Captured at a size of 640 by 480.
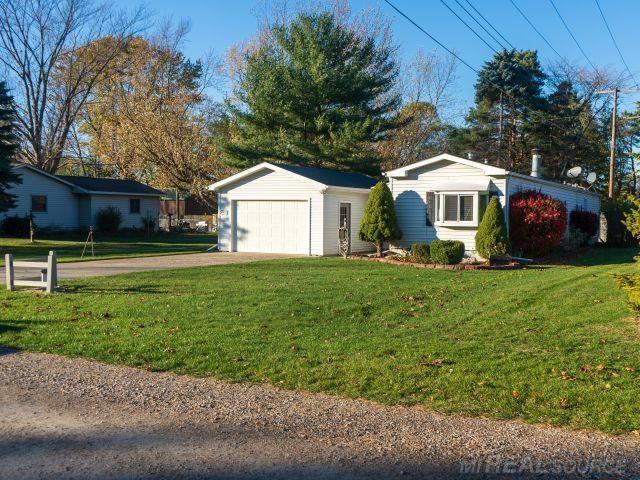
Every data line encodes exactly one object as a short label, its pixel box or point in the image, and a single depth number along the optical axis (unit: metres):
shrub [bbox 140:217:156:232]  39.62
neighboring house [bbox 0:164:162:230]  35.31
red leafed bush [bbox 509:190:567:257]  20.22
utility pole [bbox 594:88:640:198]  30.98
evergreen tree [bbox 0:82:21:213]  25.98
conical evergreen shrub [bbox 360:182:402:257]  21.88
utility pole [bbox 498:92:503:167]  45.72
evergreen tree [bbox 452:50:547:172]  43.47
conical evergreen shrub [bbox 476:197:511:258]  19.25
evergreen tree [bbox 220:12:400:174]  33.16
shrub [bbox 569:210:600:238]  26.64
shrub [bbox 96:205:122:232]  38.03
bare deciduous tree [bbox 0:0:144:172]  40.03
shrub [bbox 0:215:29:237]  33.47
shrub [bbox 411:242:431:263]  20.05
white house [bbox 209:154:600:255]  20.95
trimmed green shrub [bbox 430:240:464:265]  19.27
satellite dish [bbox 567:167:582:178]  28.53
